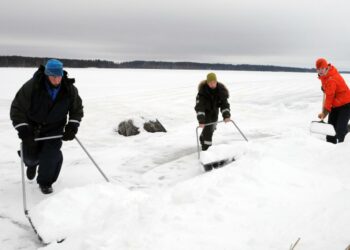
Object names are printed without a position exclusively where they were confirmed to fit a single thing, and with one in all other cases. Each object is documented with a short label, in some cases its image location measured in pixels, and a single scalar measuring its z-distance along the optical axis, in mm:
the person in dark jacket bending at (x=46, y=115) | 4566
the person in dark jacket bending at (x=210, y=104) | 6836
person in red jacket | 6875
